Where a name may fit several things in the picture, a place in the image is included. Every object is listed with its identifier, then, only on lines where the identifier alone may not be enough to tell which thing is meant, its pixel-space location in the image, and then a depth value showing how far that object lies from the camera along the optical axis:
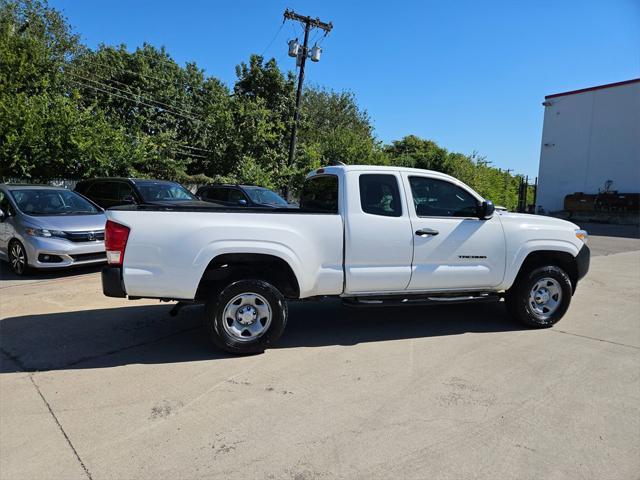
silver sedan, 8.01
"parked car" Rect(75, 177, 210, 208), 10.94
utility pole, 23.80
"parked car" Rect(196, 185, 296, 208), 13.45
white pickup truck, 4.31
